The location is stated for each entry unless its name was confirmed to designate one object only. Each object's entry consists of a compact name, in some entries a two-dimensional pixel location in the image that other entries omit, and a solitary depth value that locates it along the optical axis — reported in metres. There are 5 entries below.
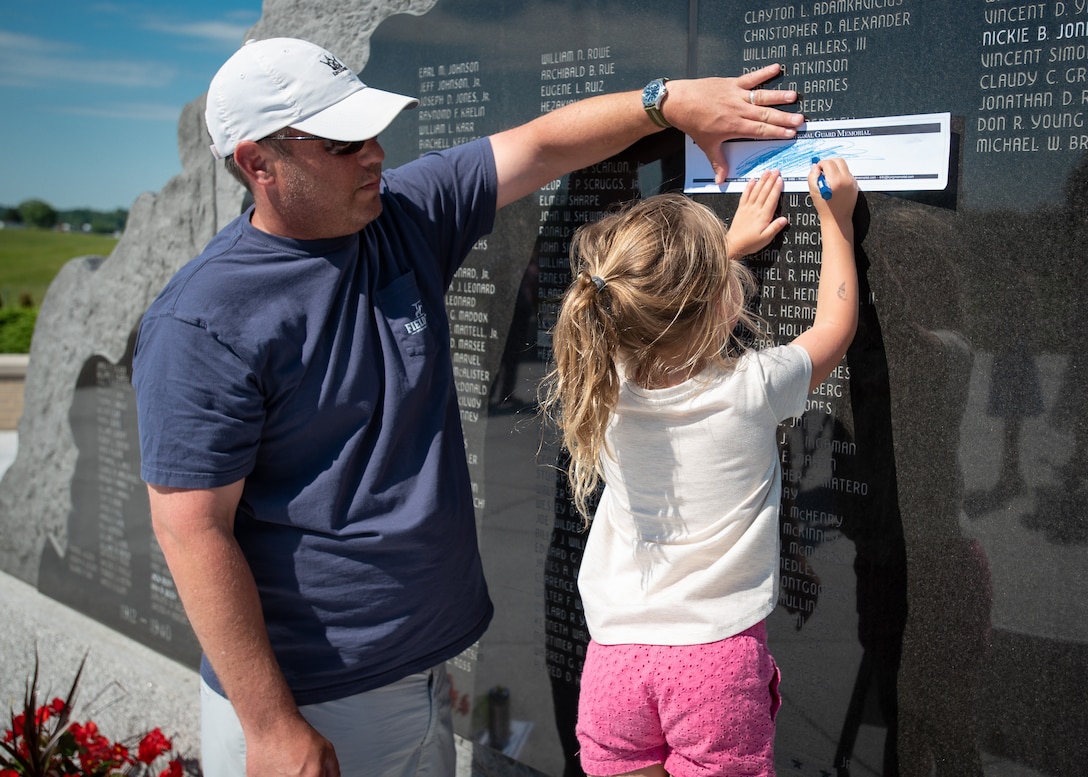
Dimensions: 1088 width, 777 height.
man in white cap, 1.75
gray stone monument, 1.77
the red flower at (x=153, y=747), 3.03
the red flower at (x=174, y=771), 2.91
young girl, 1.63
